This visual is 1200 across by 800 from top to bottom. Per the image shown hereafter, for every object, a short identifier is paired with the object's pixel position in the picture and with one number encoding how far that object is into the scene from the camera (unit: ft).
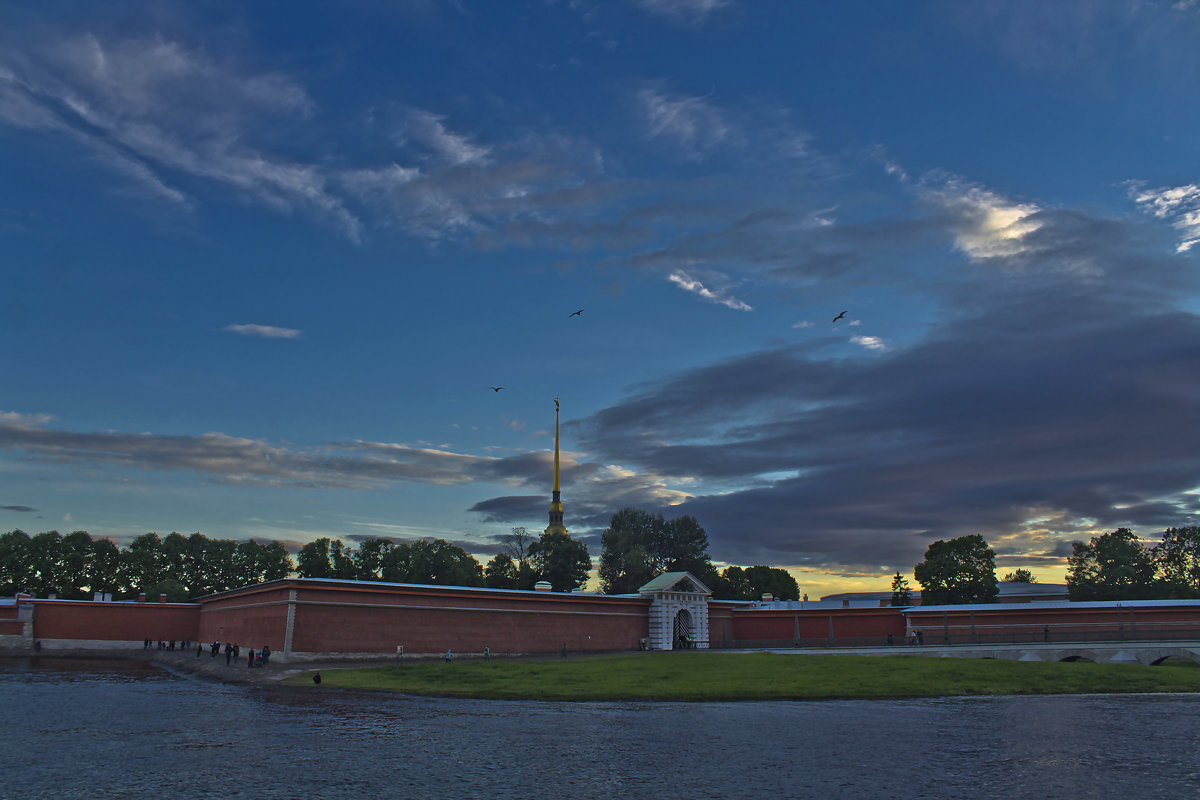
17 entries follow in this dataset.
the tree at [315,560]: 397.19
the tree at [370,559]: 400.26
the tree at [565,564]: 365.61
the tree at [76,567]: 340.80
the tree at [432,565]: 380.54
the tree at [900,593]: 382.71
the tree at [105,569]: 350.09
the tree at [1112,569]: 359.66
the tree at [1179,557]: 372.38
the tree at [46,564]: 334.24
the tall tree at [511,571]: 381.60
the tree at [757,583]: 423.23
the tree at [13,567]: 326.03
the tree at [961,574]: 344.69
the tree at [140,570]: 359.42
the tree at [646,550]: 354.54
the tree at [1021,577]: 531.91
